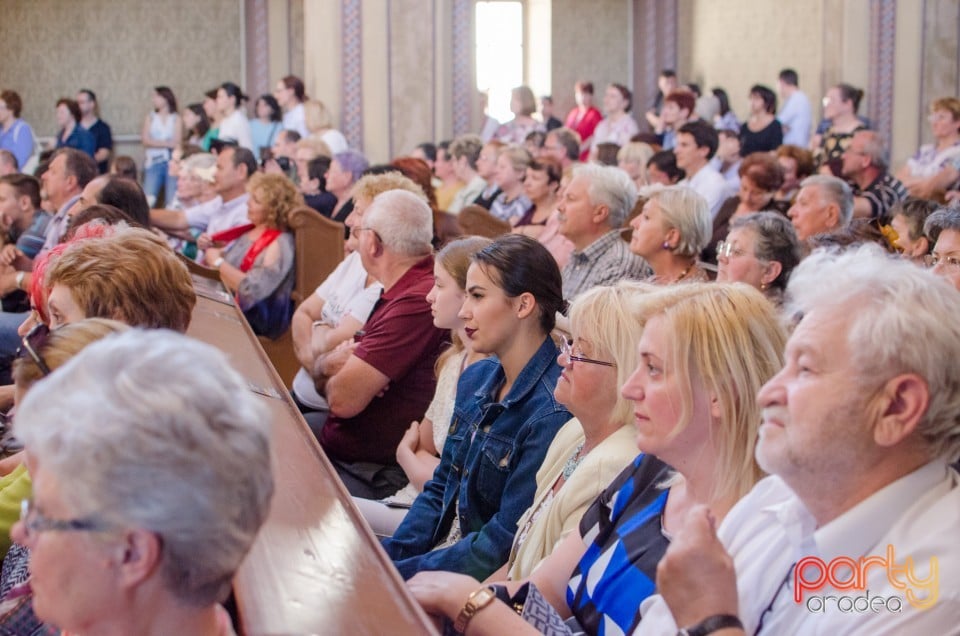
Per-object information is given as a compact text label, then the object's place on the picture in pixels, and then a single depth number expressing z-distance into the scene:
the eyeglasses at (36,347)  1.99
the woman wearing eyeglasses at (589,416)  2.48
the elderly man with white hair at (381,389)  4.03
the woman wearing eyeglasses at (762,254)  4.11
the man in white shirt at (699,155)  7.41
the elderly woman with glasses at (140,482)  1.24
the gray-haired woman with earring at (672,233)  4.63
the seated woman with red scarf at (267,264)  5.88
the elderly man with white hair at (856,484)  1.56
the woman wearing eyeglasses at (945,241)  3.36
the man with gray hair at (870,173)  6.70
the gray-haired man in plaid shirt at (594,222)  5.04
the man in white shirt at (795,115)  11.20
